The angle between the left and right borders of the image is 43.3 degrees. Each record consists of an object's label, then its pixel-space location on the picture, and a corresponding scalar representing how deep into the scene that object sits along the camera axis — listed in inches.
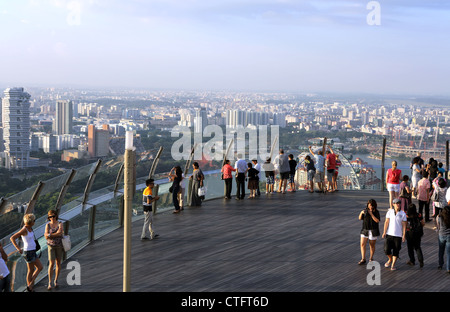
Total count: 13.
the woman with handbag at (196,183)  619.2
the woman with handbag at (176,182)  590.4
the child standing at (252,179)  675.4
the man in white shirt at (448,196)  494.0
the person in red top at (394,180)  590.2
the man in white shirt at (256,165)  679.4
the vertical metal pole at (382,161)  781.3
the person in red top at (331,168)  726.5
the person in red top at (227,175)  665.6
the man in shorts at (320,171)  720.3
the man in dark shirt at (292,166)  719.4
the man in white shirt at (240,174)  666.8
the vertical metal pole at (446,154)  750.7
